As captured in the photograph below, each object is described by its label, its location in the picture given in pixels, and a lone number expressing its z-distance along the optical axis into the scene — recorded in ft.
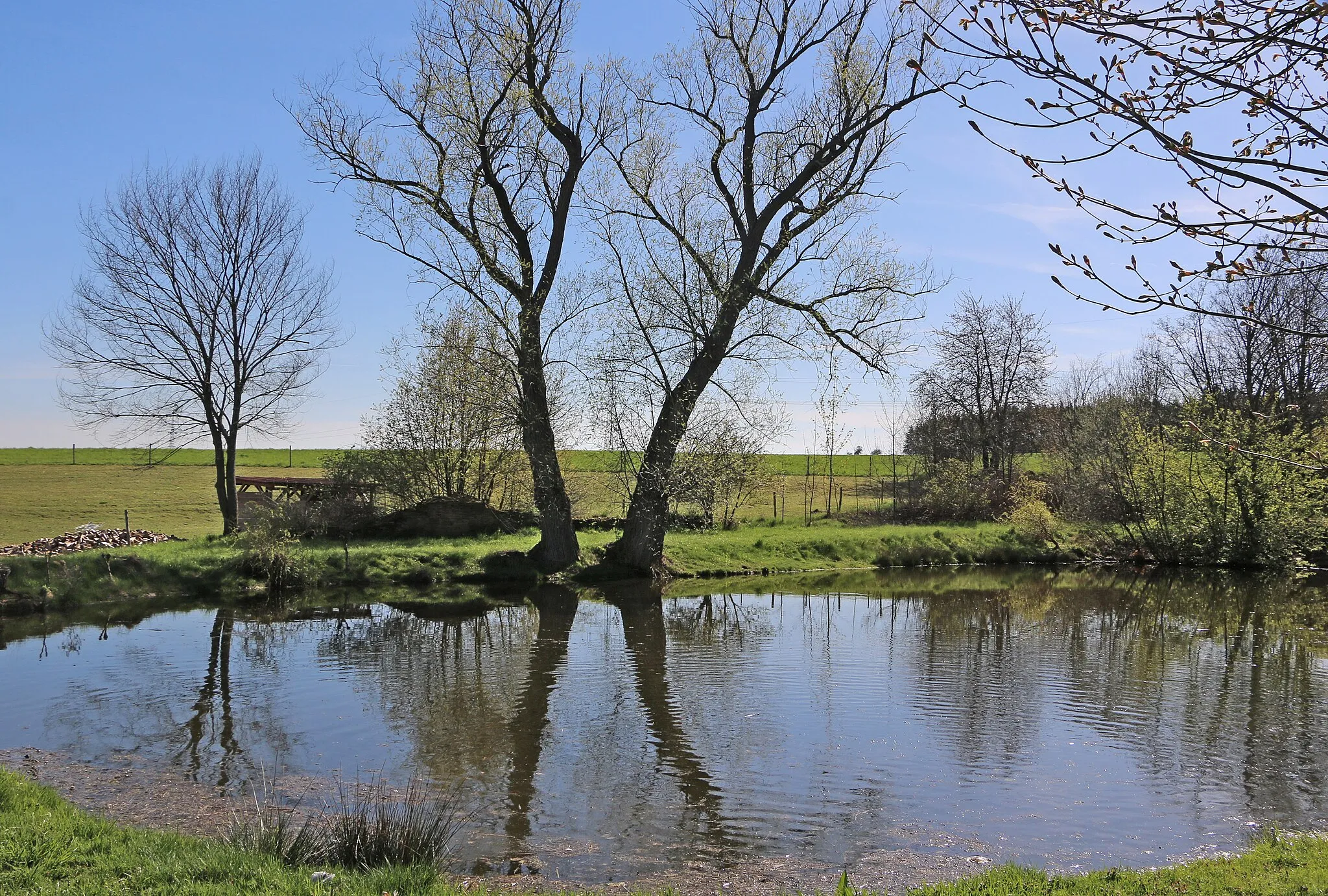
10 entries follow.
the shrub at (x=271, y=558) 68.80
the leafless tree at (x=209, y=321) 84.43
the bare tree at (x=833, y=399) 74.64
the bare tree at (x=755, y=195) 71.72
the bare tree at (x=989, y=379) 144.77
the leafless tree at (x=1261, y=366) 102.68
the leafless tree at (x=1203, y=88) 11.55
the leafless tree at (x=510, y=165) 70.90
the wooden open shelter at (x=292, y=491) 90.74
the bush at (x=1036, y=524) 103.71
